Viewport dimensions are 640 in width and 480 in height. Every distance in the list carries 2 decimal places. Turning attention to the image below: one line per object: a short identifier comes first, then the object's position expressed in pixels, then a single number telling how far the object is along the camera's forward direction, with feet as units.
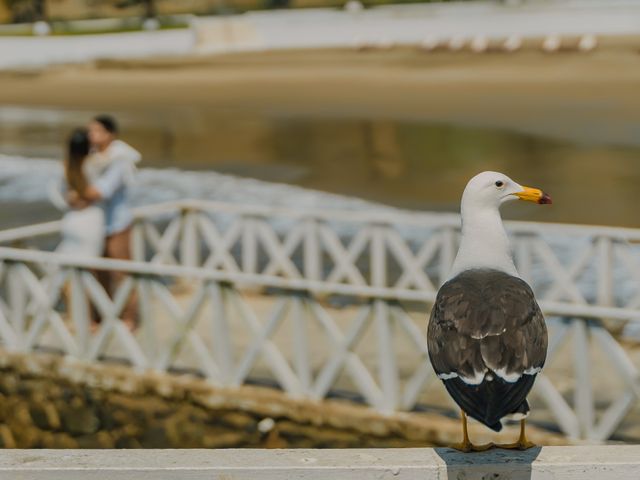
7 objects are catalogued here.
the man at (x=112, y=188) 50.94
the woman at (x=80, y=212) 50.94
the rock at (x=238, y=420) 45.18
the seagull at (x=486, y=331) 19.00
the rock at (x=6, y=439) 45.97
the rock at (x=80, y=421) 46.43
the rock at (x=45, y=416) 47.07
